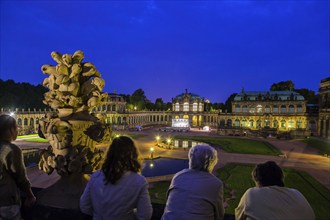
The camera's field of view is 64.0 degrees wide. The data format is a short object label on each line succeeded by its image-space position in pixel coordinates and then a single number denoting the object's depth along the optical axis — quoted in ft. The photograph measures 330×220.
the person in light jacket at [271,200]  10.52
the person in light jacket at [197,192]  11.44
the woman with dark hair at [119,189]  10.41
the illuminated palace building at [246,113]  243.32
